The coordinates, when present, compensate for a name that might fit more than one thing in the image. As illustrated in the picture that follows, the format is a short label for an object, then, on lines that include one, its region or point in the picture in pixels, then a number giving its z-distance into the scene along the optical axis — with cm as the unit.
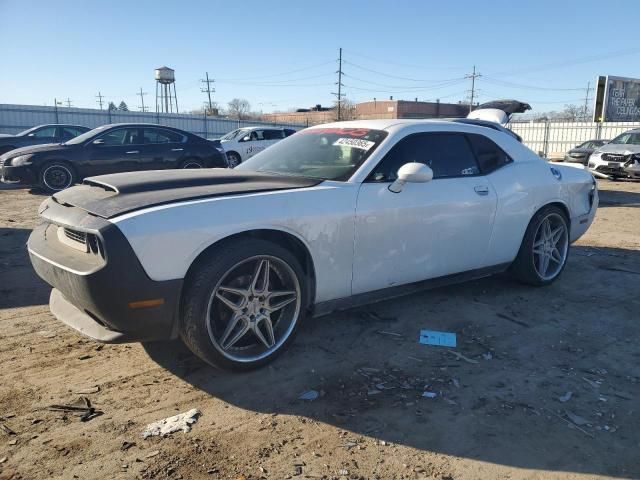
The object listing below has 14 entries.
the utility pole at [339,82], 6288
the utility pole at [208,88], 8035
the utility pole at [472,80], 6844
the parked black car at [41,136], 1451
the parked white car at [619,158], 1501
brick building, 6900
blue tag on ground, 365
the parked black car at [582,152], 2034
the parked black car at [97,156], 1045
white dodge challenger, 273
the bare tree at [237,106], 8641
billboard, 3173
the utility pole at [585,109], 6526
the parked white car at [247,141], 1662
